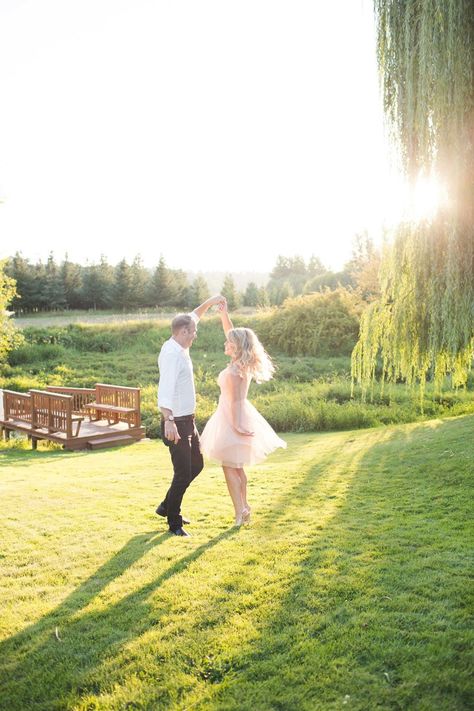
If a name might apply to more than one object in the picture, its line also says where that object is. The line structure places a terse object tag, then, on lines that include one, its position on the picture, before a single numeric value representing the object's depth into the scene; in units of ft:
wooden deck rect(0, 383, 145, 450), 42.39
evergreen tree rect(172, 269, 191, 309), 173.06
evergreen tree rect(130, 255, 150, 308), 163.53
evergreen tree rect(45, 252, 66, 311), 156.25
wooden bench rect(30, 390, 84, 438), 41.72
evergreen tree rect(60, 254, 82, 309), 163.51
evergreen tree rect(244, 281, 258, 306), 198.80
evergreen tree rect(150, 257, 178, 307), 167.94
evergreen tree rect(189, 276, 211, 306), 174.29
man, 15.31
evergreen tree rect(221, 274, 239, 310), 175.26
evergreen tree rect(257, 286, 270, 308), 177.58
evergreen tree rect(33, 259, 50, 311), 154.82
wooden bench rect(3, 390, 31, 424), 45.96
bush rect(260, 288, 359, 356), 90.33
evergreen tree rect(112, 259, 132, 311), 160.97
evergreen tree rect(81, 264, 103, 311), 164.45
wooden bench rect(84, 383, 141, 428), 45.11
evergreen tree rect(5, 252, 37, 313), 150.51
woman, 16.19
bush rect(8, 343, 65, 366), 95.86
